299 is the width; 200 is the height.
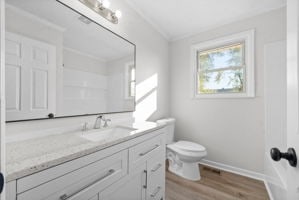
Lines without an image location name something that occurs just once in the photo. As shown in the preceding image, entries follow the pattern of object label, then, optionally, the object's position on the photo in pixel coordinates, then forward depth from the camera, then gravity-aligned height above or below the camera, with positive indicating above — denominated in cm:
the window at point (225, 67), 200 +54
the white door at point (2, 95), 31 +1
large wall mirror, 90 +30
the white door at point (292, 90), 50 +4
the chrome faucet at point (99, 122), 134 -22
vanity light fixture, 132 +92
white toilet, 183 -81
